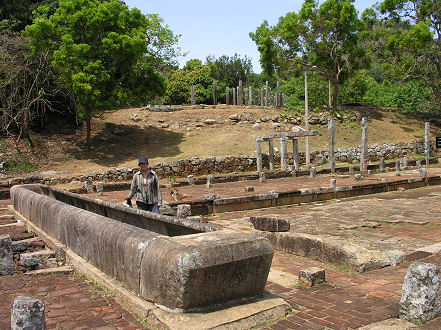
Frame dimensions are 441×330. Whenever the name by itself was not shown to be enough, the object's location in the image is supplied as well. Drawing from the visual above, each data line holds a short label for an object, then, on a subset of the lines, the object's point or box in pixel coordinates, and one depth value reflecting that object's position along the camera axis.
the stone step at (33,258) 6.66
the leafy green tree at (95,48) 22.84
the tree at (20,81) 23.36
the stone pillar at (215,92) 36.62
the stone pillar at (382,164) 24.05
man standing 7.92
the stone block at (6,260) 6.29
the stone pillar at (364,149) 24.62
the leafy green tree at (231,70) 50.81
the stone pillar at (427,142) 27.92
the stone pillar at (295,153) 25.17
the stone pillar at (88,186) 17.40
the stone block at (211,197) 12.61
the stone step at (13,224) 9.66
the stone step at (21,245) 7.55
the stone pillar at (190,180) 19.27
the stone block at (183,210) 9.91
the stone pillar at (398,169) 21.00
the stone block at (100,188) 16.31
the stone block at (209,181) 18.08
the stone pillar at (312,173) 21.25
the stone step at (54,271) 5.98
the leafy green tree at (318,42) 35.24
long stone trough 3.86
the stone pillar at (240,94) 37.74
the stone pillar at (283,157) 24.95
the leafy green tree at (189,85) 42.06
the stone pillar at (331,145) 24.23
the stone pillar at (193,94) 37.88
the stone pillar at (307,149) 26.17
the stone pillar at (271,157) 25.45
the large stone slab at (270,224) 7.83
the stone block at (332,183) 15.79
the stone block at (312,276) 5.25
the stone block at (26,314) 3.28
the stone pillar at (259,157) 24.74
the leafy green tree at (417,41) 31.66
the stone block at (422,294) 4.06
